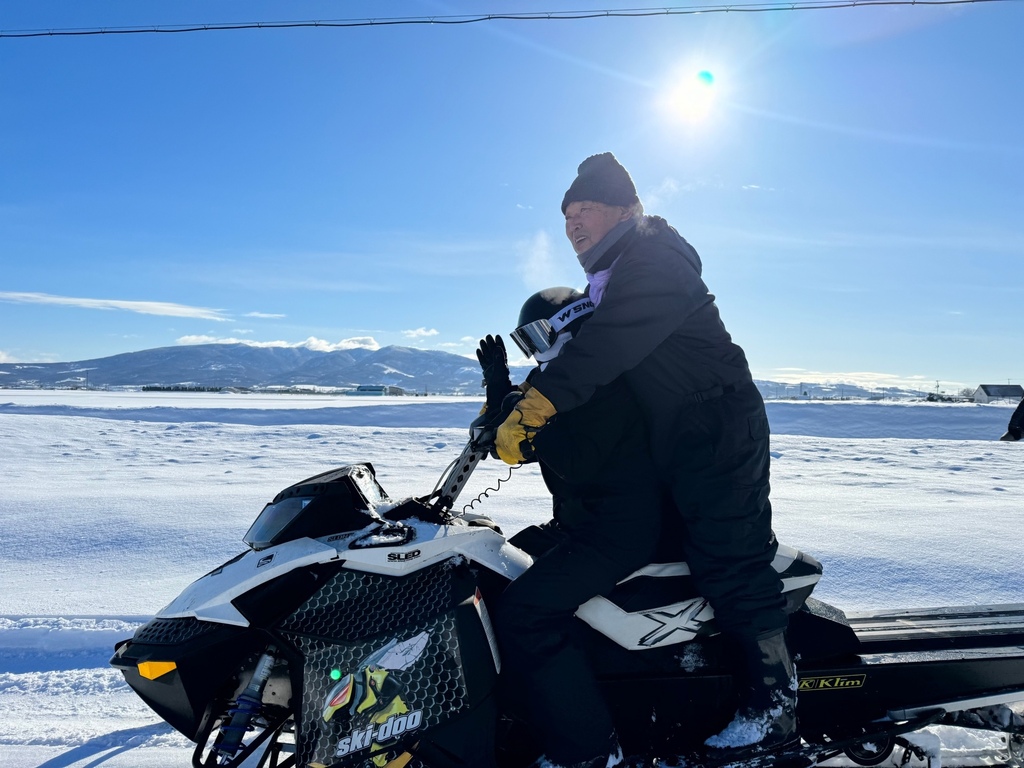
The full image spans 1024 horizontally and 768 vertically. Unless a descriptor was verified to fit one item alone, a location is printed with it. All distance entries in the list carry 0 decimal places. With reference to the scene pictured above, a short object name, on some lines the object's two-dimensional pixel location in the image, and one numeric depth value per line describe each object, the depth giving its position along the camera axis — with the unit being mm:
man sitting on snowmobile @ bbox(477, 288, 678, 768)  1903
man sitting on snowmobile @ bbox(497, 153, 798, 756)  1866
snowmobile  1863
